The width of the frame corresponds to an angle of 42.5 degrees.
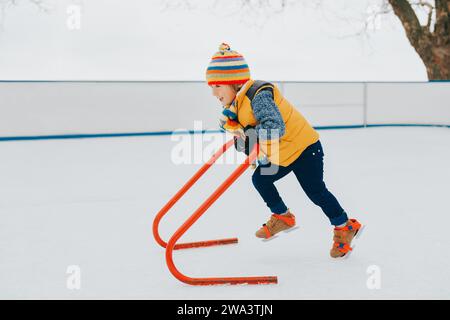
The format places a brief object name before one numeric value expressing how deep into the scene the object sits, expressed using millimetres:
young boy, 2553
